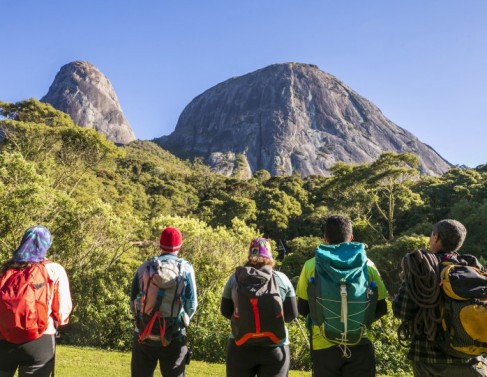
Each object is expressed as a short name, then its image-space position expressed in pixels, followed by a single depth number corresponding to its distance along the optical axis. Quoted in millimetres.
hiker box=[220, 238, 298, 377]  2719
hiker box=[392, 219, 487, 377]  2350
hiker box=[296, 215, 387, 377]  2613
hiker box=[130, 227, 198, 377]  2930
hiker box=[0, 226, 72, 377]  2646
